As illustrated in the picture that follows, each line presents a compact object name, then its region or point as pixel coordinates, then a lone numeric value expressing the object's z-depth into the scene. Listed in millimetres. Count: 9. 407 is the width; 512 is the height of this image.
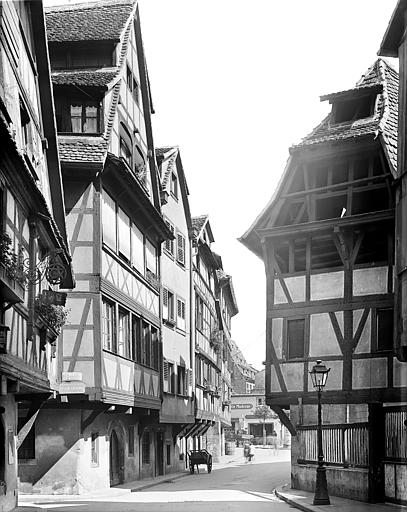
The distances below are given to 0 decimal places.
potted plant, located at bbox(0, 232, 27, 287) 14195
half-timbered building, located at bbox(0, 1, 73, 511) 14852
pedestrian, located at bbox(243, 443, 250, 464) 54562
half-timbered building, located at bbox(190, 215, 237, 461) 43562
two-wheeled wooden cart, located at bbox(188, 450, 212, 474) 38594
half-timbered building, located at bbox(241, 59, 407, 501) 24969
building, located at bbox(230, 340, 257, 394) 111938
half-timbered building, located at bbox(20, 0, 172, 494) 24500
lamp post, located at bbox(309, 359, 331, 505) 21000
